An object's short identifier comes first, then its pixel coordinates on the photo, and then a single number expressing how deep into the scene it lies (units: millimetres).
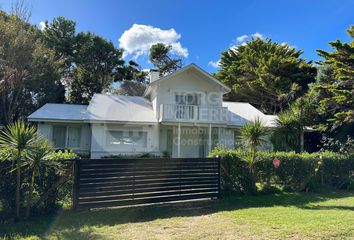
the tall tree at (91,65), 34906
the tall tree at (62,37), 34059
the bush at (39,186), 7090
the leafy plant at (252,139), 10883
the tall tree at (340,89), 18670
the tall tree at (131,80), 37247
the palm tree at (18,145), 7035
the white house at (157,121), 19047
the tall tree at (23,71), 22125
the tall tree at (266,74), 29375
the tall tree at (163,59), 40406
